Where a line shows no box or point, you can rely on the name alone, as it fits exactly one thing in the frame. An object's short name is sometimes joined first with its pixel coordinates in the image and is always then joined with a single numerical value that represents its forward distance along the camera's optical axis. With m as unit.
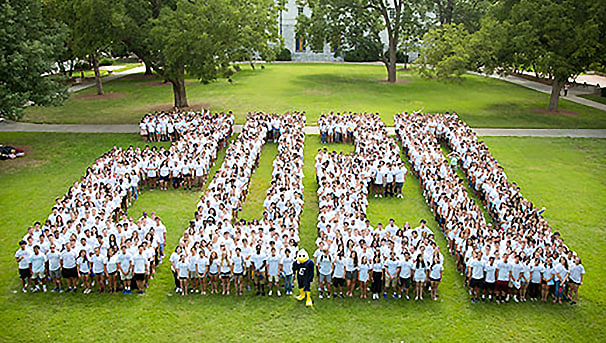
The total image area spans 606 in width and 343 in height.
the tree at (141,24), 25.17
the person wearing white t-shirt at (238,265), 10.93
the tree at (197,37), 24.22
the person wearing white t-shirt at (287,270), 10.96
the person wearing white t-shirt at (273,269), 10.95
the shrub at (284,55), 65.11
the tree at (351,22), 42.38
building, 66.62
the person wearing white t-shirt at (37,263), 10.91
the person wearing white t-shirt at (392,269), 10.91
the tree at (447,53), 29.66
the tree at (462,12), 47.81
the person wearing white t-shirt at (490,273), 10.78
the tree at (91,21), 24.30
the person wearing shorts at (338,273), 10.85
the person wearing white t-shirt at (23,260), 10.95
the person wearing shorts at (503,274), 10.73
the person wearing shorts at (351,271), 10.85
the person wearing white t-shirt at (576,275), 10.63
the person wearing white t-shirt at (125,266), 10.91
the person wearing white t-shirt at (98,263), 10.87
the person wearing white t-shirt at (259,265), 10.98
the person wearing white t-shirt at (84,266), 10.94
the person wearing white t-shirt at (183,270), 10.84
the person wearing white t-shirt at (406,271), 10.80
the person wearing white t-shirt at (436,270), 10.72
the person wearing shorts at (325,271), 10.91
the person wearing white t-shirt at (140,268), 10.95
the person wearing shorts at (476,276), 10.80
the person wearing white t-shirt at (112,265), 10.86
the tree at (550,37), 25.33
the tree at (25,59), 18.84
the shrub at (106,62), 58.31
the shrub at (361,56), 62.61
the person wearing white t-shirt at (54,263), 10.95
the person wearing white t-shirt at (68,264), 10.94
